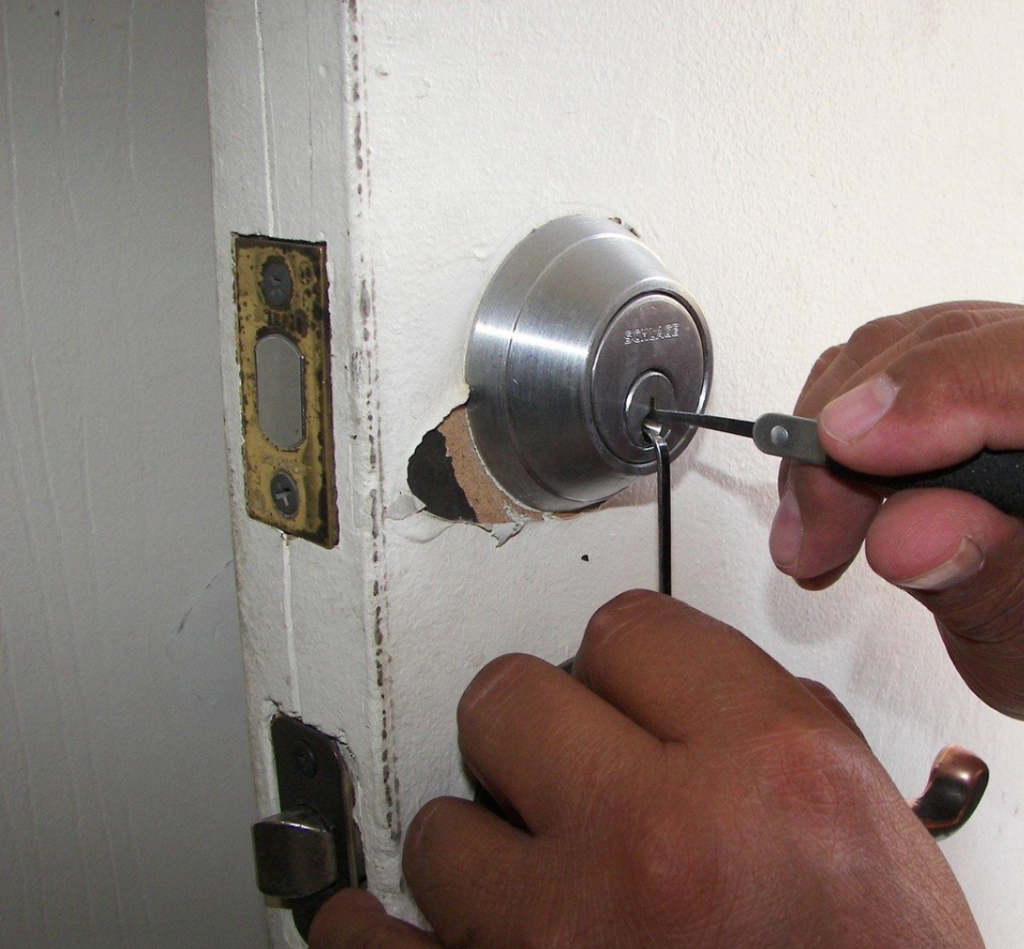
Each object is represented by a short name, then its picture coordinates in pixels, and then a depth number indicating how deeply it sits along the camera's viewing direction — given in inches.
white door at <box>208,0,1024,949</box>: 16.6
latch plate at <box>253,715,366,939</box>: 20.0
